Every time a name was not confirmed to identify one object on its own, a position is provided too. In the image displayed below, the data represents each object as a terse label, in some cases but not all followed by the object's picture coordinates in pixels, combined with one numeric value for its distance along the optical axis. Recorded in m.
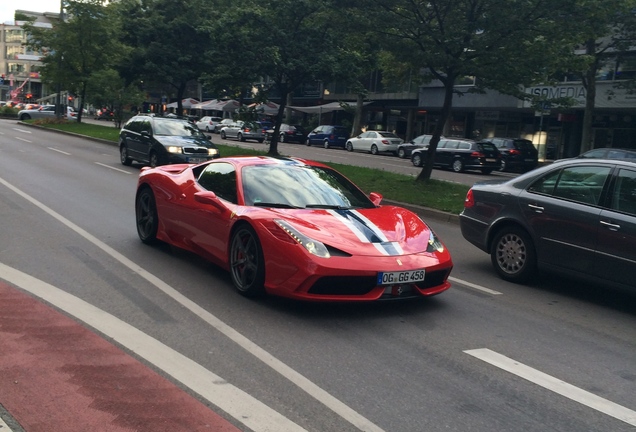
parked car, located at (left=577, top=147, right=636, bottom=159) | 20.29
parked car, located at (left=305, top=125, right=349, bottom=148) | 47.25
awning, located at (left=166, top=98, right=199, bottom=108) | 71.06
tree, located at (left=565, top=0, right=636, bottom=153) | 30.25
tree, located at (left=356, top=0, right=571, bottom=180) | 15.44
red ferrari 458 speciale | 6.13
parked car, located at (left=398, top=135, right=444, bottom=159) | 35.35
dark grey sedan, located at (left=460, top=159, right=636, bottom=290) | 7.01
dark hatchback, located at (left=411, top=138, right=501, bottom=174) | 30.45
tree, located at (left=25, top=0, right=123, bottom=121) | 42.31
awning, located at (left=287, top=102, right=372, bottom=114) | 54.62
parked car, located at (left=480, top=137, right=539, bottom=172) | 32.31
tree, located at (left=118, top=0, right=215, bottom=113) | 35.16
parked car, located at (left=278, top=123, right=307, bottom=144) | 50.88
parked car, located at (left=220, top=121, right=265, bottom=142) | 47.56
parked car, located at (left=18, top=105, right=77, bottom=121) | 58.81
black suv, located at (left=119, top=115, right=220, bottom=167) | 20.17
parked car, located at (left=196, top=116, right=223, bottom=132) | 58.72
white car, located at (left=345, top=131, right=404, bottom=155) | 42.47
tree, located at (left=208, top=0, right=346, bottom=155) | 23.58
